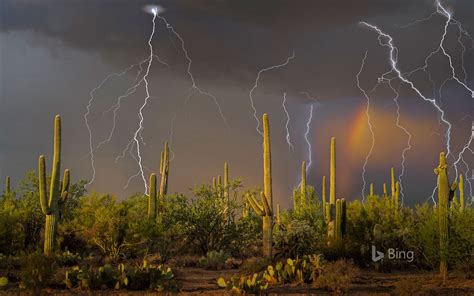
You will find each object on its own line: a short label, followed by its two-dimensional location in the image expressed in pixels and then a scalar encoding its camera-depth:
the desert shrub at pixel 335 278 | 17.87
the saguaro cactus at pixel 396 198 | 33.98
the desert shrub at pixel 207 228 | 30.23
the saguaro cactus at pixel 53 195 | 25.52
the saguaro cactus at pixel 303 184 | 37.50
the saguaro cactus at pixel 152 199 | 31.30
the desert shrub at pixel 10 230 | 27.55
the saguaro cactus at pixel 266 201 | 26.09
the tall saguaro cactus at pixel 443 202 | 23.44
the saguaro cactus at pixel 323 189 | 39.48
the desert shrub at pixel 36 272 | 16.61
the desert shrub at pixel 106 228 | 26.94
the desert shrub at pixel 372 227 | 27.20
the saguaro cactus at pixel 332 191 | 31.41
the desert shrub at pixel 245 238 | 30.61
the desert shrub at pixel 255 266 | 22.04
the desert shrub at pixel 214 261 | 25.14
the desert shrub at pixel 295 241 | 27.58
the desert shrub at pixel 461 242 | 23.20
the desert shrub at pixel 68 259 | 24.02
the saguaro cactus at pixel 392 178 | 38.41
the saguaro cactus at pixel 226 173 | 37.23
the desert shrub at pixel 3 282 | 17.09
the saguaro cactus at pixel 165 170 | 37.59
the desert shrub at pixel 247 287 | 16.28
